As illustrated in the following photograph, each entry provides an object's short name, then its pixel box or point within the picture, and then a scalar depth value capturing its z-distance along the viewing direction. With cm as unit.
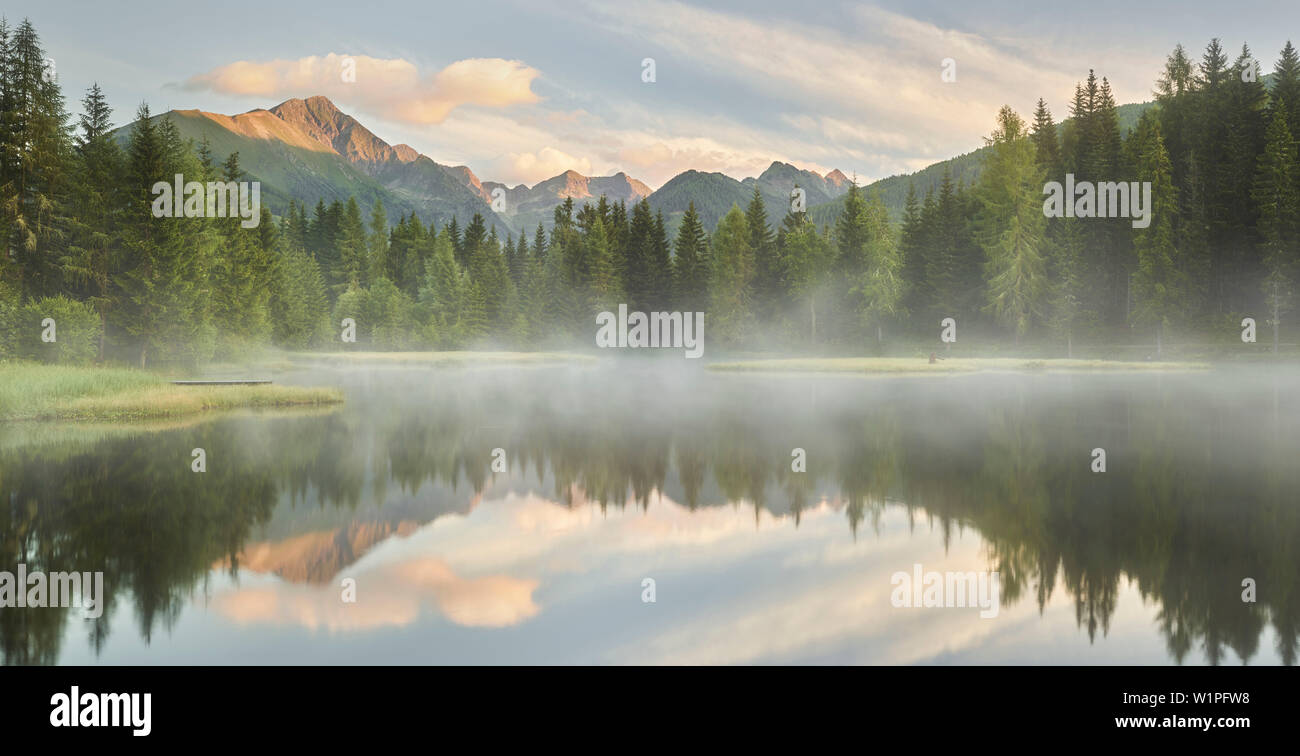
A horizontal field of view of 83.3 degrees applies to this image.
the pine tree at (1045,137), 8550
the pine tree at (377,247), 11575
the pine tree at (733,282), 9494
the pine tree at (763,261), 9556
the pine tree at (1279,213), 6062
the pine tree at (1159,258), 6569
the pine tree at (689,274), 9988
